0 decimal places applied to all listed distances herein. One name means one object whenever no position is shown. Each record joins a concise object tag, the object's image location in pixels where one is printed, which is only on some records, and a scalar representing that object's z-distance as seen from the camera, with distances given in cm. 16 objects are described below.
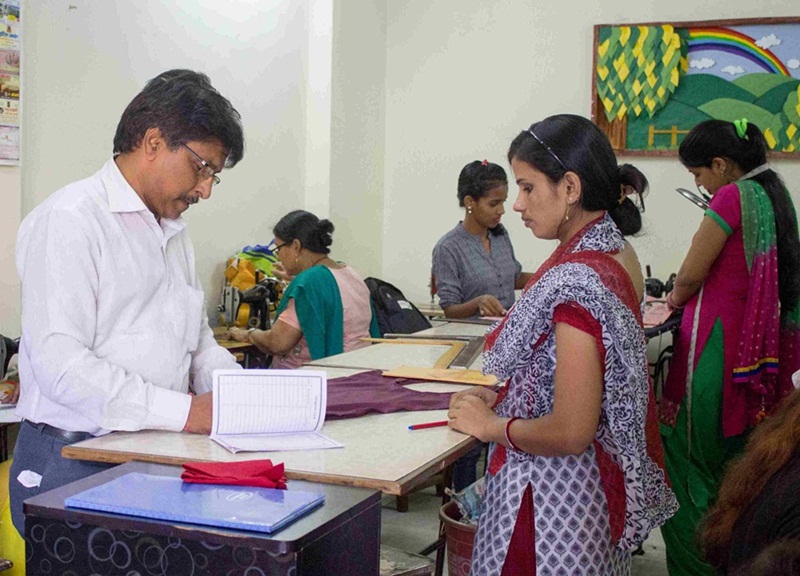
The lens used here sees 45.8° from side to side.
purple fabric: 228
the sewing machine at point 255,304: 470
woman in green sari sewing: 379
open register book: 195
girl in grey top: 437
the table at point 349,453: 173
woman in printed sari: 180
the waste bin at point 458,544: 241
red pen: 214
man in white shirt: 181
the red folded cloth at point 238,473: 163
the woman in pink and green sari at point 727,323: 320
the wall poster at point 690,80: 583
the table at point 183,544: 139
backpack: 417
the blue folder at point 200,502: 143
